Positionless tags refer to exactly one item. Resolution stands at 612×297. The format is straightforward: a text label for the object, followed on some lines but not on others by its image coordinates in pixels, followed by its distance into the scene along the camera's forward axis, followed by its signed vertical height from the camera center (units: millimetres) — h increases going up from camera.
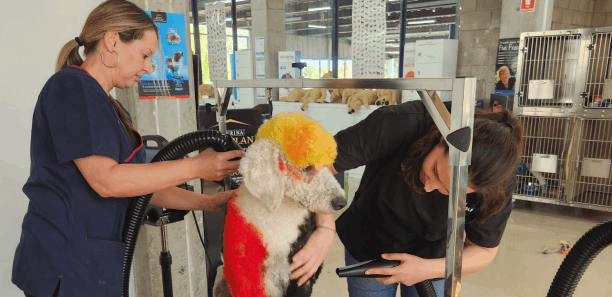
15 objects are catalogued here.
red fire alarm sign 4645 +884
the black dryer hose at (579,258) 894 -437
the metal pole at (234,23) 8172 +1161
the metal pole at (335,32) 7110 +849
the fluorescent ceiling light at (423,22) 7656 +1136
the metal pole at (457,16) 6129 +997
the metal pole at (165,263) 1684 -803
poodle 854 -293
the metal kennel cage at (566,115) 3680 -348
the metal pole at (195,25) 7906 +1092
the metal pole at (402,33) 6359 +752
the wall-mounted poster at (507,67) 4664 +146
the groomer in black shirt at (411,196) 964 -365
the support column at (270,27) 7199 +960
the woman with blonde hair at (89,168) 925 -221
